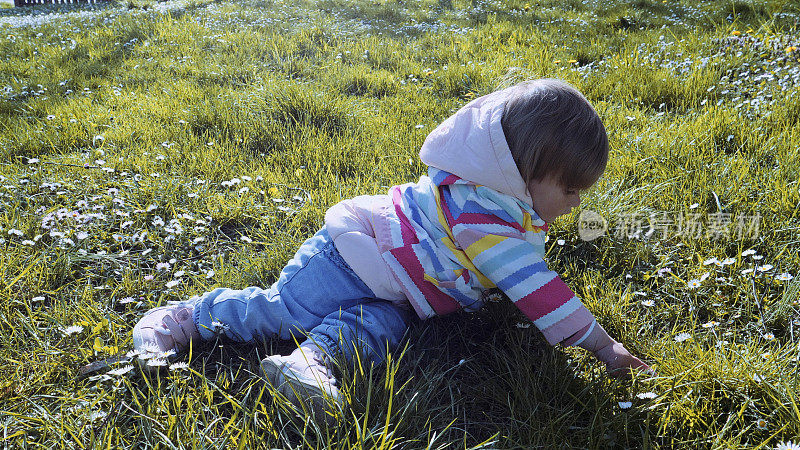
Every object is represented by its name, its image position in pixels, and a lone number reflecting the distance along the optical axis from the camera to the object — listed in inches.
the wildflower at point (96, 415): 41.5
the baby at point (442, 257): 43.6
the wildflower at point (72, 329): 45.7
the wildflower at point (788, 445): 37.2
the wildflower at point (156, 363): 42.5
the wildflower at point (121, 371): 42.1
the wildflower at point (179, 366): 42.3
